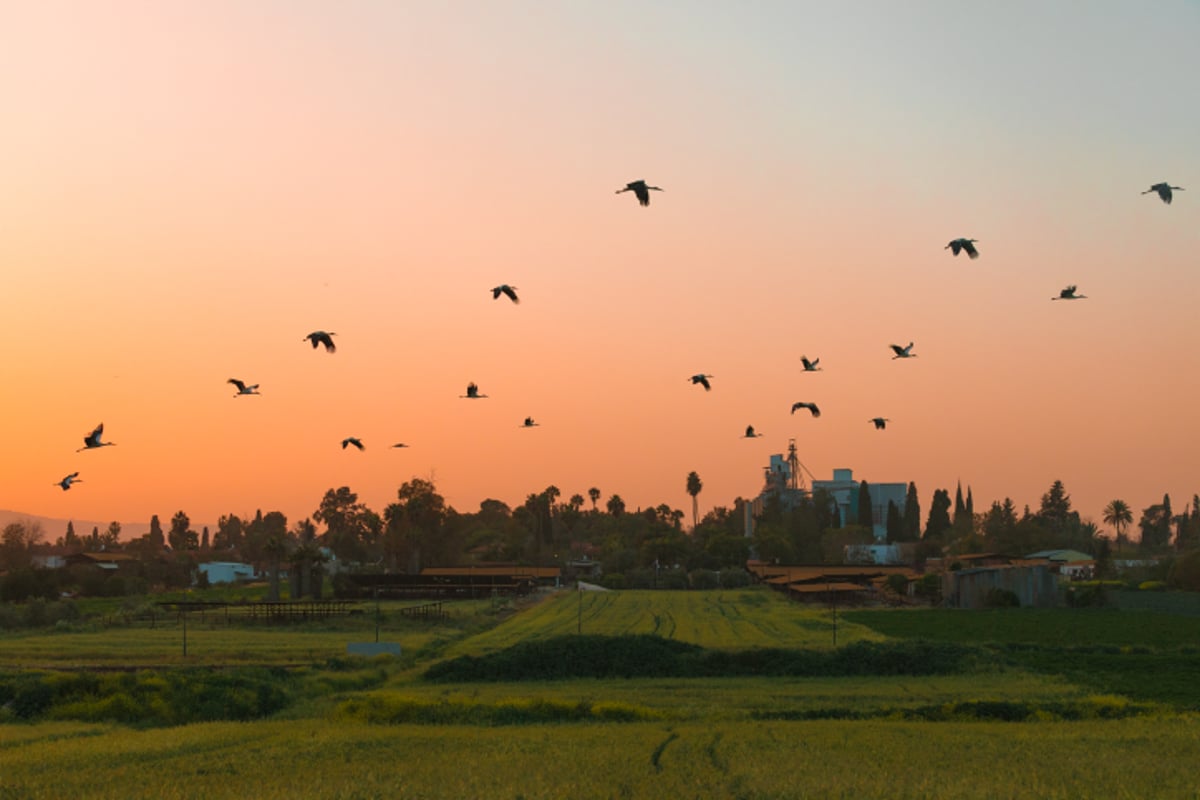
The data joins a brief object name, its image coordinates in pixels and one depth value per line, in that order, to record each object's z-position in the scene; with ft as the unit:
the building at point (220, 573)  638.53
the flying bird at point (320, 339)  110.32
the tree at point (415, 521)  595.47
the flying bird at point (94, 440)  106.11
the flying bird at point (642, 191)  92.17
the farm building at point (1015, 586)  351.25
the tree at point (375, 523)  638.53
